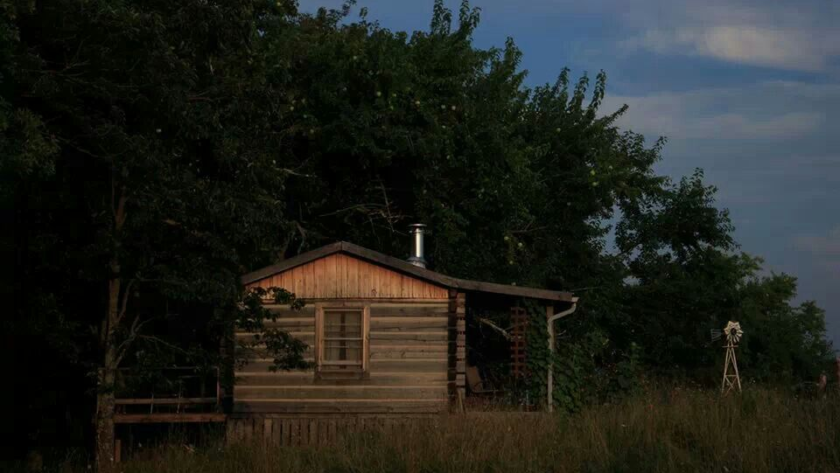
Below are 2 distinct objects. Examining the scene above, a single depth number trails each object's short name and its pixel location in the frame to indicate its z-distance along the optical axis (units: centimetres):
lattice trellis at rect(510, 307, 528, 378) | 2480
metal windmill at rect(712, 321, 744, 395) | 3151
